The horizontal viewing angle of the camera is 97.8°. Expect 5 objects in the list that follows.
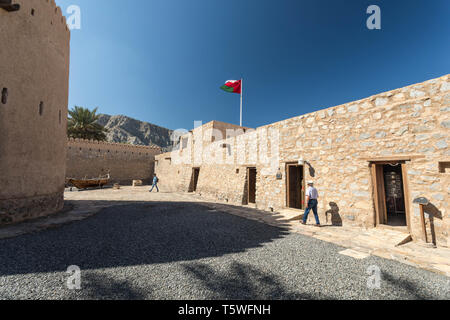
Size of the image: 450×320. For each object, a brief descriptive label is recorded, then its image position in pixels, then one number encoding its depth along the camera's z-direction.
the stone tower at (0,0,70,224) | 5.61
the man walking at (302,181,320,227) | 6.38
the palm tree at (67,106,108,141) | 24.73
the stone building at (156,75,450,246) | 4.70
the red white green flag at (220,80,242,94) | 16.44
